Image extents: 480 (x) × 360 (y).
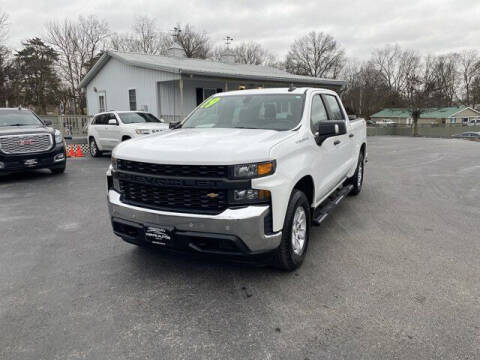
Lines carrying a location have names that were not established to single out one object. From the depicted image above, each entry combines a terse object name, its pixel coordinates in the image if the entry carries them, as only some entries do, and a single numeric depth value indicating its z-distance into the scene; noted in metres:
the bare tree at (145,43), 46.31
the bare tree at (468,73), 71.06
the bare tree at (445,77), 52.63
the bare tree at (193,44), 49.81
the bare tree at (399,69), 66.25
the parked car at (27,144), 8.55
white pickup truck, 3.10
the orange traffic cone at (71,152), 14.57
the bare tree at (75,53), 41.00
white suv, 12.17
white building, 17.98
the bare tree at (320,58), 60.78
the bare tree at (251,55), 57.06
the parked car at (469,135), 43.70
